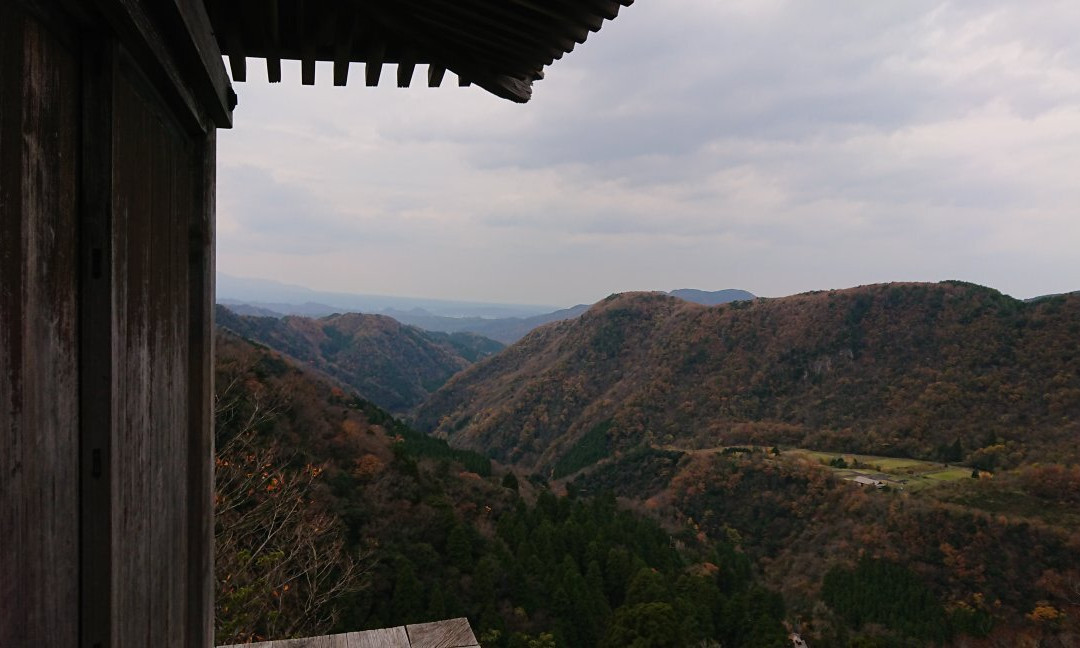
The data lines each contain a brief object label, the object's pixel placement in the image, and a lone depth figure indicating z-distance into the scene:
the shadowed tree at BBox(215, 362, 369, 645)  7.86
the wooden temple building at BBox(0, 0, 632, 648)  0.87
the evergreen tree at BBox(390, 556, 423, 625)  18.14
